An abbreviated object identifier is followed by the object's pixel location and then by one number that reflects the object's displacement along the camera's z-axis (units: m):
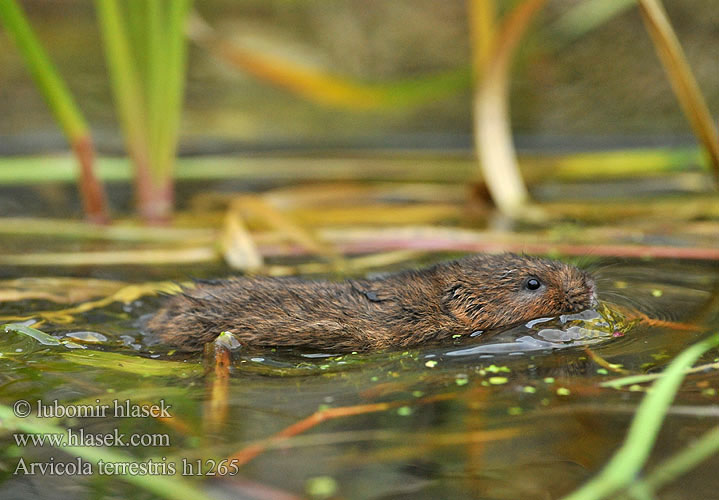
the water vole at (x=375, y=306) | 7.64
